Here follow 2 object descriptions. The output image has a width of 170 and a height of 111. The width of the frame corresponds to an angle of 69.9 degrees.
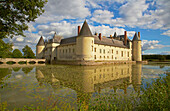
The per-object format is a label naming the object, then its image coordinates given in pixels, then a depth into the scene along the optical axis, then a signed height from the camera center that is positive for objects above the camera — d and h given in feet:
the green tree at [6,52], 58.70 +2.68
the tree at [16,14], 26.66 +10.24
